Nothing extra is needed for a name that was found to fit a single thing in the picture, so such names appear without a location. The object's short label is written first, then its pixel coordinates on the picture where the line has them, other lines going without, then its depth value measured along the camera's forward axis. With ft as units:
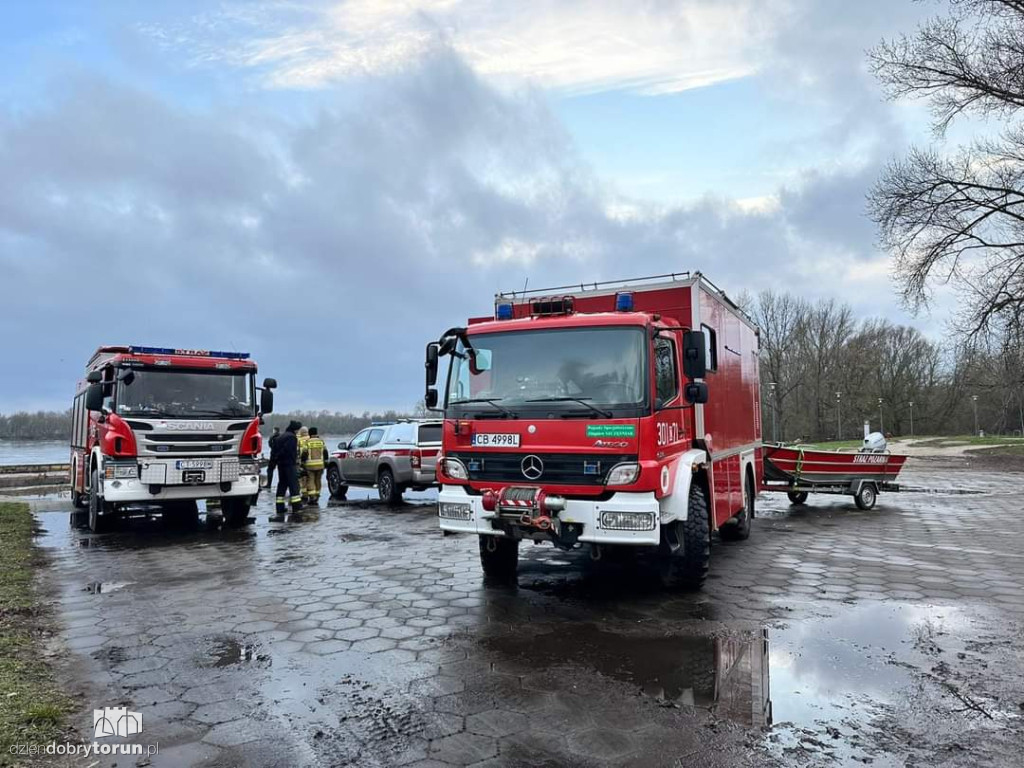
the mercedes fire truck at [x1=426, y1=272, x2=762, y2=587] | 19.67
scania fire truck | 34.60
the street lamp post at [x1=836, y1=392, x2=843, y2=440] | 210.79
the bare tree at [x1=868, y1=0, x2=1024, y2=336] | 68.54
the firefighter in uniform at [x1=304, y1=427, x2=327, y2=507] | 51.52
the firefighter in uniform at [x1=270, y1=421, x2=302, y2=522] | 46.85
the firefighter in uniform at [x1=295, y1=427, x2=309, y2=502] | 51.79
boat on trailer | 43.68
